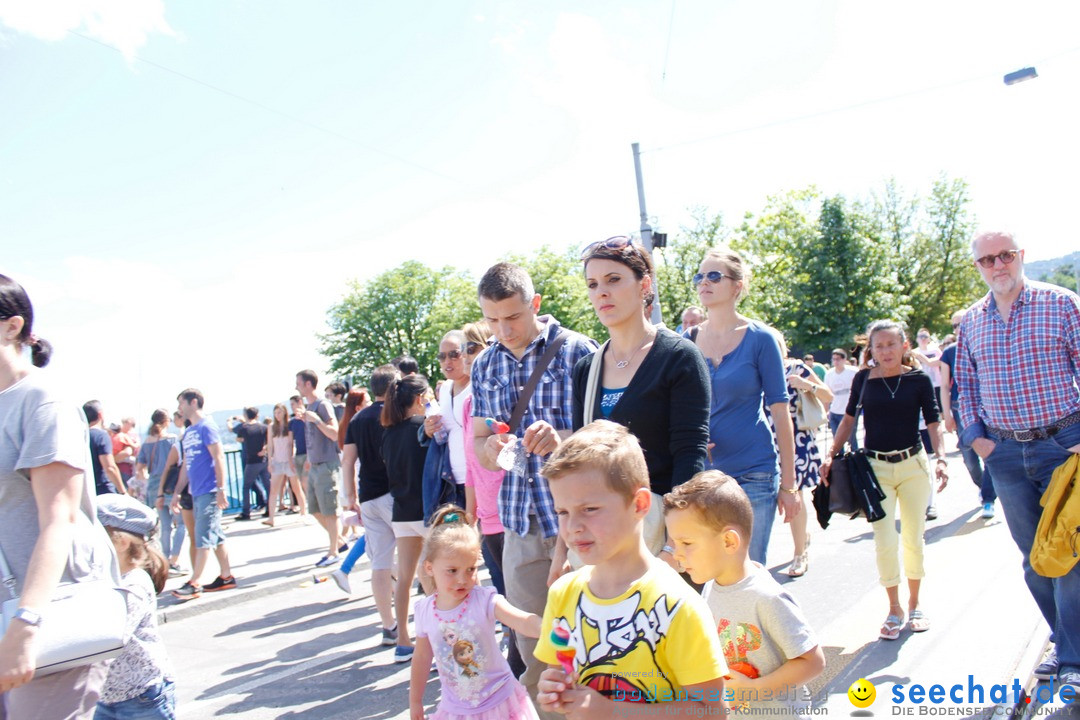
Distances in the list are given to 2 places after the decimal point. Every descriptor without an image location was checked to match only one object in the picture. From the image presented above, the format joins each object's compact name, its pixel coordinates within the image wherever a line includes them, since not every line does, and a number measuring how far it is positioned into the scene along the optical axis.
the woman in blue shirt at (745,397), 3.61
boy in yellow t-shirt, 1.84
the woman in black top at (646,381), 2.68
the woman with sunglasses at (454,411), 5.10
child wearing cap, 2.97
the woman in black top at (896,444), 4.73
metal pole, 16.73
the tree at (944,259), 47.75
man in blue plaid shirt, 3.14
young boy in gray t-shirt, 2.34
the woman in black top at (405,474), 5.50
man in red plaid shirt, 3.70
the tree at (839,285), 41.06
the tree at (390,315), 72.75
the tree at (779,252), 42.12
